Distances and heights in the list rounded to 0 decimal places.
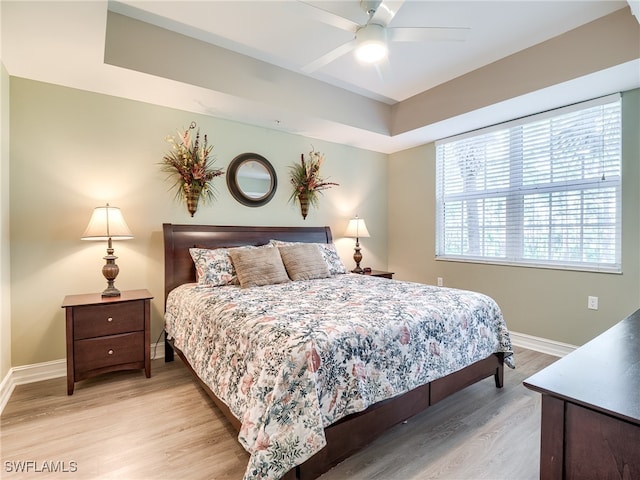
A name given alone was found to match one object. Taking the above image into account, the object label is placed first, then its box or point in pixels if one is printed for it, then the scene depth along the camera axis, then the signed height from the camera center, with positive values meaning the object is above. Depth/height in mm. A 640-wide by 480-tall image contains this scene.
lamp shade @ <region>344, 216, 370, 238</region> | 4316 +124
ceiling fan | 1978 +1317
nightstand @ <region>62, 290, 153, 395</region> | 2418 -749
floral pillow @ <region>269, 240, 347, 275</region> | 3607 -213
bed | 1413 -646
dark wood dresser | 741 -430
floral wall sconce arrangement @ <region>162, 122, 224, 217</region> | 3221 +705
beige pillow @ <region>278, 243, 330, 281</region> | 3193 -235
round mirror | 3584 +663
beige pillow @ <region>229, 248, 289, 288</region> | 2889 -258
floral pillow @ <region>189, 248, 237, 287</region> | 2949 -269
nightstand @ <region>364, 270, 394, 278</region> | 4262 -462
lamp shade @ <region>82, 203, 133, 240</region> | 2592 +96
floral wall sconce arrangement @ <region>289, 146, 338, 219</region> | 4062 +717
